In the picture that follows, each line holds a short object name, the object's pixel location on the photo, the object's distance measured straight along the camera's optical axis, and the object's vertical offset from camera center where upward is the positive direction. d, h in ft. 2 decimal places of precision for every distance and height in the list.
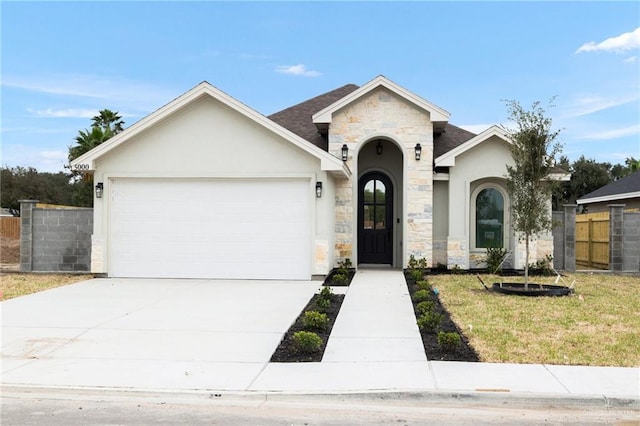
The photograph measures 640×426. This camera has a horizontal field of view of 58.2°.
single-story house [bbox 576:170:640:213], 80.94 +3.03
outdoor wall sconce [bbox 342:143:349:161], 54.03 +5.81
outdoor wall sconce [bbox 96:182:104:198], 48.88 +1.96
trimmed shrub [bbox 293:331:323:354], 23.49 -5.29
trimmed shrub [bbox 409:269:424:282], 47.26 -5.08
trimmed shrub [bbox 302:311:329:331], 27.73 -5.23
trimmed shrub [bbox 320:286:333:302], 36.29 -5.10
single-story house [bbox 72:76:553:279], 47.91 +1.67
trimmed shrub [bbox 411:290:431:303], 36.94 -5.25
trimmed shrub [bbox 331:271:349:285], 45.52 -5.25
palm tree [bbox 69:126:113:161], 119.96 +15.45
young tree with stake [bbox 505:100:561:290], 40.70 +3.63
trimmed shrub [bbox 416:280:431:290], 42.45 -5.29
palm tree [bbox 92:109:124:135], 128.47 +20.78
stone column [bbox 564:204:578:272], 57.11 -1.95
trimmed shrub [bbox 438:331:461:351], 23.75 -5.24
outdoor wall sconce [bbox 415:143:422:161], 53.67 +6.01
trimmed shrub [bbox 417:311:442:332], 27.86 -5.23
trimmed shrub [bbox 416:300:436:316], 31.37 -5.16
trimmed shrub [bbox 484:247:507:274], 54.60 -4.13
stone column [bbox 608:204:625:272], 57.36 -2.13
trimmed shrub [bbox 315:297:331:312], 33.36 -5.36
